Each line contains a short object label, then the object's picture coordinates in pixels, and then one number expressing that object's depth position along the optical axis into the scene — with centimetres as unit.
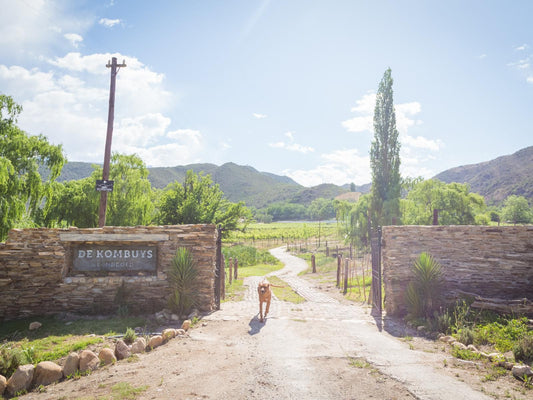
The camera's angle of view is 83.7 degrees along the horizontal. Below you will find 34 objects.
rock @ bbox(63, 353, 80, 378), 500
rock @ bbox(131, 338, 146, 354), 584
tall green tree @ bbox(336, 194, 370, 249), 2800
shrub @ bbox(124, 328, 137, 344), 628
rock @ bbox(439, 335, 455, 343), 672
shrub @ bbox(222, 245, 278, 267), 2796
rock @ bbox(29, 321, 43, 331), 741
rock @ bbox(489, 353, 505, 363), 534
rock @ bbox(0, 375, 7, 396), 458
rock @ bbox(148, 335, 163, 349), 613
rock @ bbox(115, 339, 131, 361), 559
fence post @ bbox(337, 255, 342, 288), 1480
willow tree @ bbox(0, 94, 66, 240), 983
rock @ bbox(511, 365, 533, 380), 470
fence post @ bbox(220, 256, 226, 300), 1067
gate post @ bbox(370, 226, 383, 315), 940
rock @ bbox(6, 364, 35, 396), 459
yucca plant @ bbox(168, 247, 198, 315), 839
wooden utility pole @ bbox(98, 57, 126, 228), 1080
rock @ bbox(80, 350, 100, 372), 507
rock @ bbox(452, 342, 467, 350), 616
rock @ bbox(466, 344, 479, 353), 596
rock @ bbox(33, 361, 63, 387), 480
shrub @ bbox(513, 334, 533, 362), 541
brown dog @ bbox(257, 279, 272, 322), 788
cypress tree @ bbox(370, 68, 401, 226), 2603
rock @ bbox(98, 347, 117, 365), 533
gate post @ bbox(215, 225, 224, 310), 922
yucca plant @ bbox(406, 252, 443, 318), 831
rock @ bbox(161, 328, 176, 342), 645
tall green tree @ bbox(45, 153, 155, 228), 1479
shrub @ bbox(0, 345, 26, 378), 502
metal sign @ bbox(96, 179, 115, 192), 970
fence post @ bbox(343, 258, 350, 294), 1333
